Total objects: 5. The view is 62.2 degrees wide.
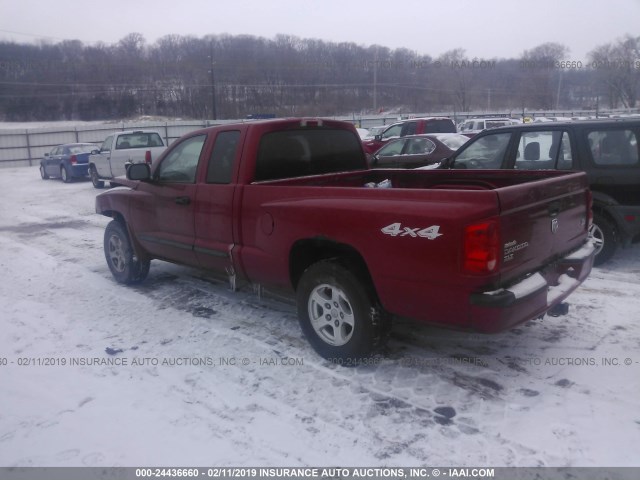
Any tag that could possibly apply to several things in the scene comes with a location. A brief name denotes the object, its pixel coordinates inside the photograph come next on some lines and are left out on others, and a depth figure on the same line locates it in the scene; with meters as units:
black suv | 5.94
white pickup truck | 16.36
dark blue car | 19.56
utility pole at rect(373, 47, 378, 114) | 50.60
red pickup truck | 3.18
